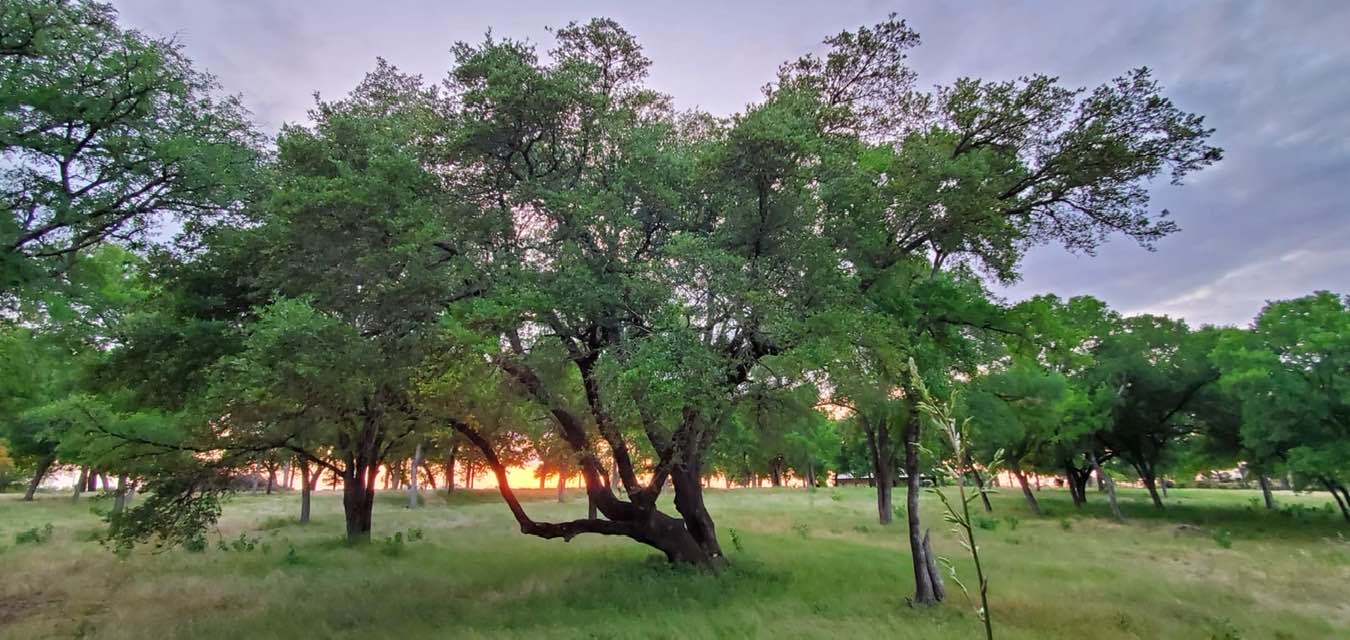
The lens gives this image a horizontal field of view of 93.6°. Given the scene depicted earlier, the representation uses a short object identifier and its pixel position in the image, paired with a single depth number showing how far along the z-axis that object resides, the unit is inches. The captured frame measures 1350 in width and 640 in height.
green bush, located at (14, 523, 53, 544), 920.3
